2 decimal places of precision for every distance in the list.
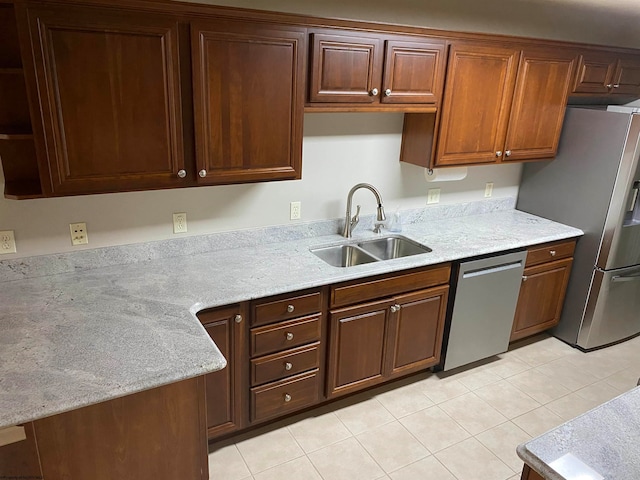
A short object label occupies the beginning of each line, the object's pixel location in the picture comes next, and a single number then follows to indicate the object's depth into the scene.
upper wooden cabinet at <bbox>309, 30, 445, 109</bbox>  2.20
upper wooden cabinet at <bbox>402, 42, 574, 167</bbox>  2.61
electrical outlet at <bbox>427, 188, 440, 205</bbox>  3.18
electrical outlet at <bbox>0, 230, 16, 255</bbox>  2.04
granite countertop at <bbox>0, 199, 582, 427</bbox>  1.47
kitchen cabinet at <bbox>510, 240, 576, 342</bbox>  3.09
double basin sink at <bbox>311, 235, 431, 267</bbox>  2.73
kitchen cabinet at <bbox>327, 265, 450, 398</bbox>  2.43
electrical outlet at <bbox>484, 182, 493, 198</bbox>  3.43
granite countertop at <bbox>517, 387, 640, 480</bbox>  1.08
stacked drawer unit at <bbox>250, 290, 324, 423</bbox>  2.21
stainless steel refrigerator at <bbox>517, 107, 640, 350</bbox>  2.94
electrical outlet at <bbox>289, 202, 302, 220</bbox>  2.69
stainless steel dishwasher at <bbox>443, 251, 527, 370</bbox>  2.76
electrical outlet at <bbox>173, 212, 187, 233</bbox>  2.39
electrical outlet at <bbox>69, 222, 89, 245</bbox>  2.18
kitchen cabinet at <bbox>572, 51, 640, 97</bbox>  2.99
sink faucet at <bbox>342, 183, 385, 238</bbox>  2.64
